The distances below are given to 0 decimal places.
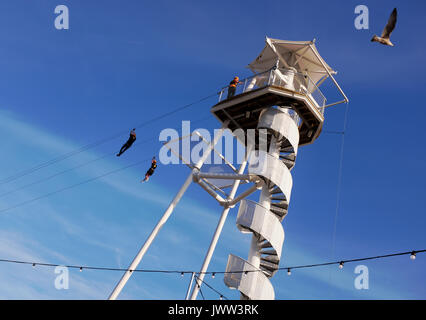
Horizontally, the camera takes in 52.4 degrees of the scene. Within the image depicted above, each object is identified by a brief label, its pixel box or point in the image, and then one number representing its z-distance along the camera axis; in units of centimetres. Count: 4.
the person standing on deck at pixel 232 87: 2115
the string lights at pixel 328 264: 995
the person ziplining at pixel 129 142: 2173
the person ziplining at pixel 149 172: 2159
